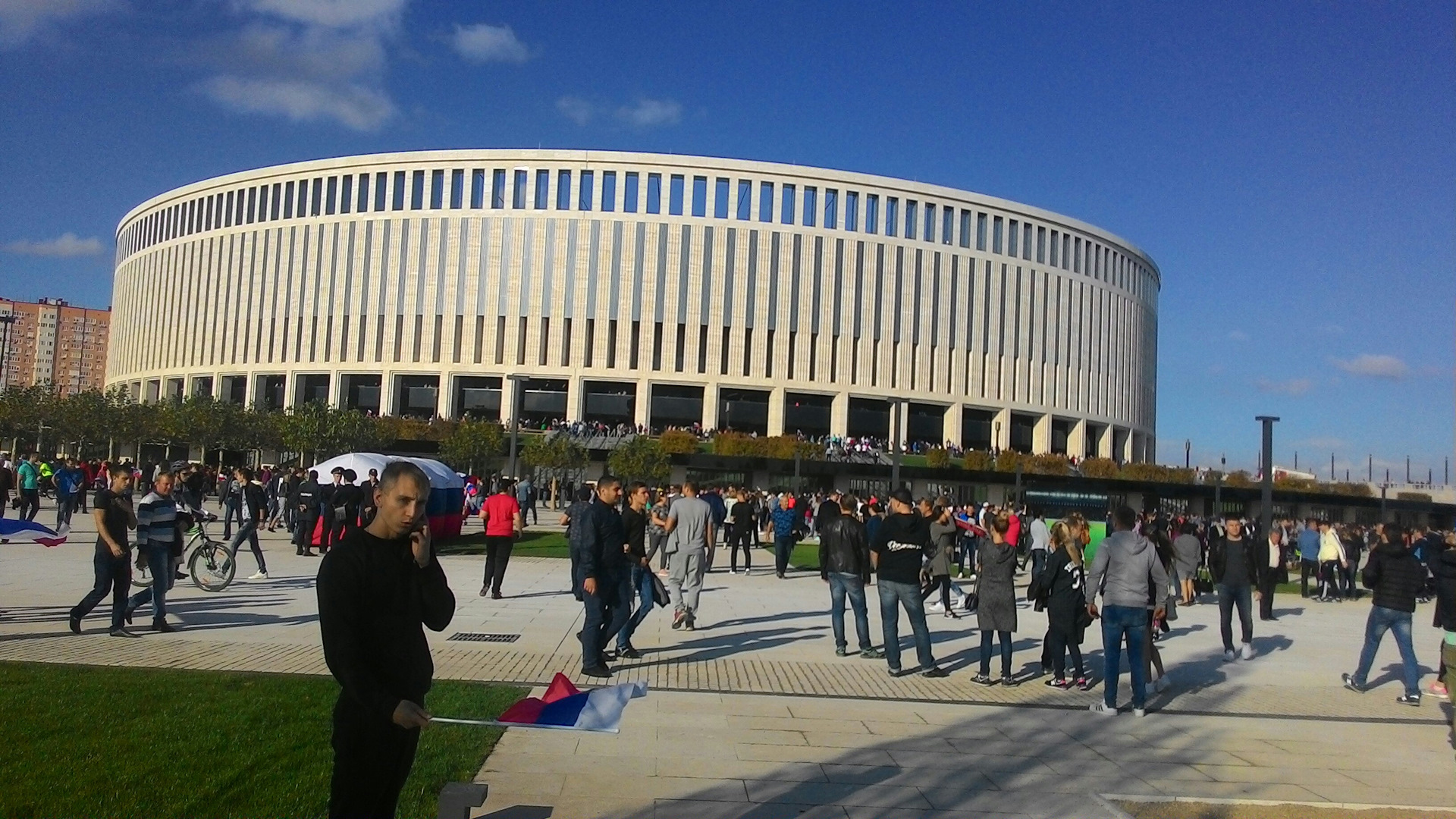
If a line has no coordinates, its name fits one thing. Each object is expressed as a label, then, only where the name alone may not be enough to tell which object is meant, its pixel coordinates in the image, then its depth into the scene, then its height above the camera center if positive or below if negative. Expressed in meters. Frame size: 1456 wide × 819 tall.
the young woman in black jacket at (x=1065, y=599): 9.99 -1.03
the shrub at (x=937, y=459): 67.94 +1.63
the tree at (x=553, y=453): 57.50 +0.74
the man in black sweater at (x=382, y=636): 3.41 -0.58
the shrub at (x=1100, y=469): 75.94 +1.63
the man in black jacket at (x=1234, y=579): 12.09 -0.95
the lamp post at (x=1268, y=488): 19.42 +0.19
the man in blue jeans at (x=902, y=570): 10.09 -0.84
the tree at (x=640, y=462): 58.91 +0.52
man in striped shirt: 10.93 -0.98
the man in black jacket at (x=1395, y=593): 10.24 -0.86
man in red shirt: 14.88 -0.90
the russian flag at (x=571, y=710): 3.71 -0.86
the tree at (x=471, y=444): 57.94 +1.05
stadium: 70.56 +12.01
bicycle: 14.59 -1.51
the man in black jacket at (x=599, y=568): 9.32 -0.87
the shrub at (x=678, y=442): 63.38 +1.80
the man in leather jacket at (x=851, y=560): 10.87 -0.82
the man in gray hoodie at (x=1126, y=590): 8.98 -0.82
